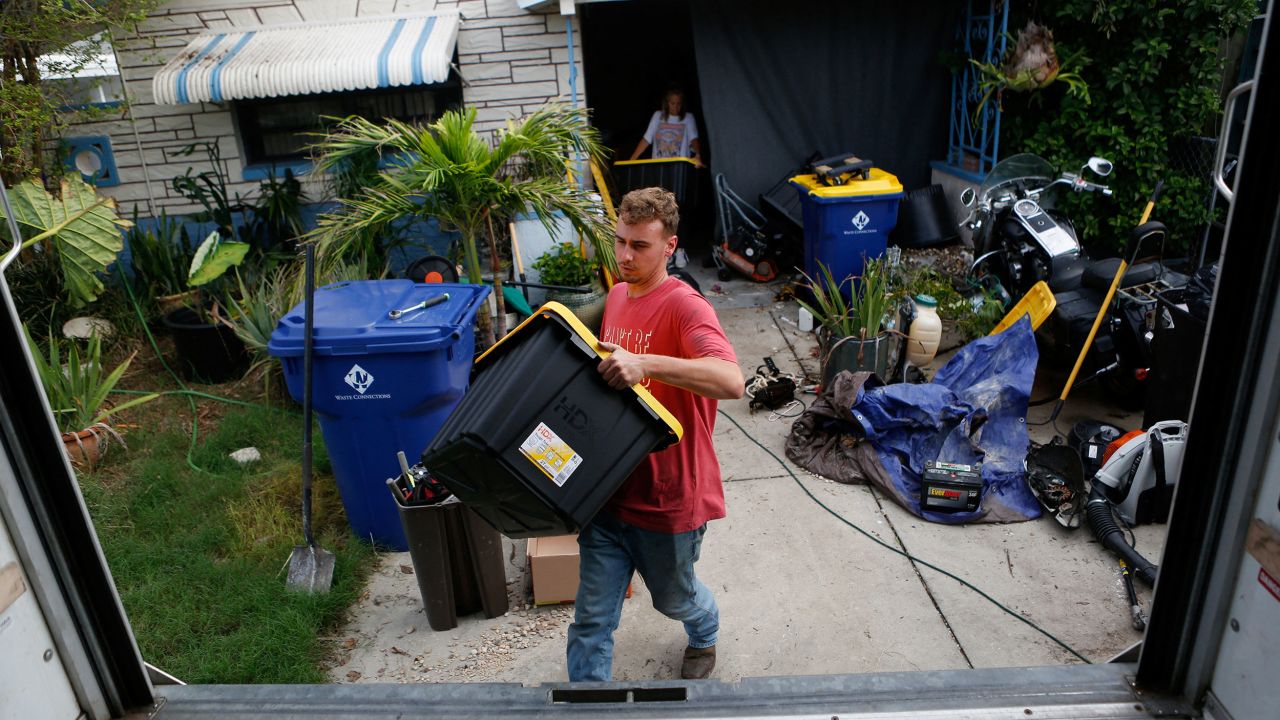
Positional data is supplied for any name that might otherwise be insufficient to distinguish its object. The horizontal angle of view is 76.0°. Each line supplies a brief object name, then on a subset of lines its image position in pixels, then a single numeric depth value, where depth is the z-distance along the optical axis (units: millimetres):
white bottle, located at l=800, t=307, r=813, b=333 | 6781
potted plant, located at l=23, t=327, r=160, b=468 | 4824
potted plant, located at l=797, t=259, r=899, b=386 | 5242
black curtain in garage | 7938
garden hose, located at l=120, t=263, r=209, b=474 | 5211
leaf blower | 3803
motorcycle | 4758
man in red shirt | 2377
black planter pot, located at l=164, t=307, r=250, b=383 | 6004
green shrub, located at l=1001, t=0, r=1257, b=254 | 6324
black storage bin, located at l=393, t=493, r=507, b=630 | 3344
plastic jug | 5500
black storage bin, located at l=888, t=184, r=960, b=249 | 7633
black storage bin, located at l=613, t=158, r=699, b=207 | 8156
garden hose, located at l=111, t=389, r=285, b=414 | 5672
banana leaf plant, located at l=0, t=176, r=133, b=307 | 5613
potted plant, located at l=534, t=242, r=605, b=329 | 6395
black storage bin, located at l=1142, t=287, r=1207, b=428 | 4016
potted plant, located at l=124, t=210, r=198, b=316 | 6496
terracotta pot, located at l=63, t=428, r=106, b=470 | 4785
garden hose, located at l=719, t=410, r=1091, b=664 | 3324
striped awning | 6531
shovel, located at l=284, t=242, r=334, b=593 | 3600
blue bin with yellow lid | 6676
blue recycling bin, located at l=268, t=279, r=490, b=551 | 3566
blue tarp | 4262
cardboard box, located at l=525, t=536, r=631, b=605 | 3529
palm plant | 4688
